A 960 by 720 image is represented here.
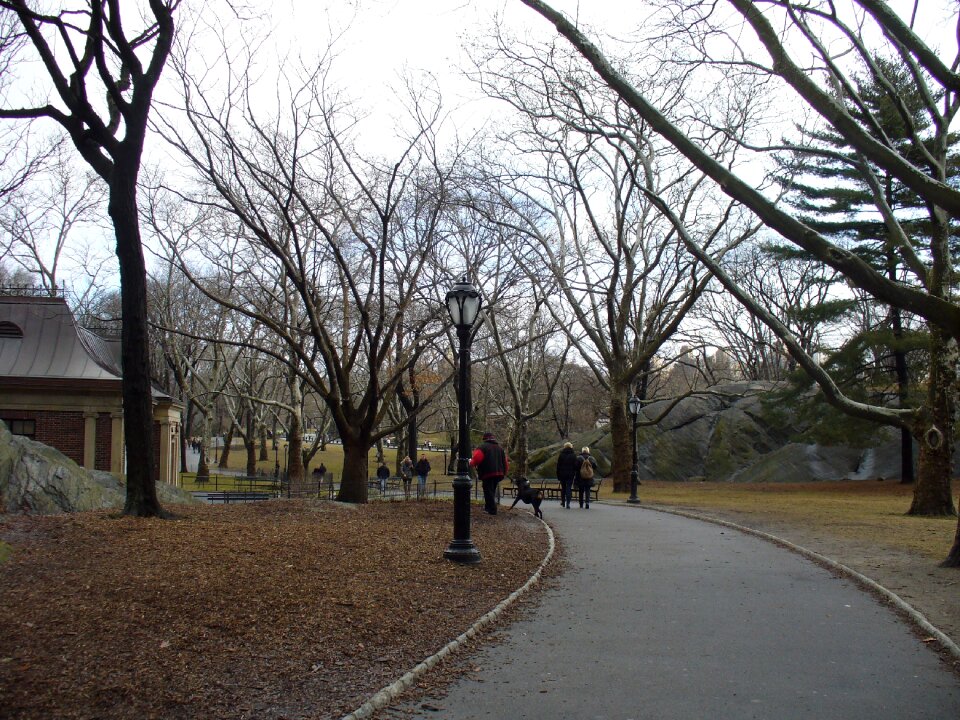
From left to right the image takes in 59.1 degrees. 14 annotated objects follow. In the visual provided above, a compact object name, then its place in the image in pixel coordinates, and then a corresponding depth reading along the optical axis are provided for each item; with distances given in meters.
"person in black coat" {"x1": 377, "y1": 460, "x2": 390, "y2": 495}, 40.91
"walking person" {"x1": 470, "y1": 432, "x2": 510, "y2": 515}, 17.23
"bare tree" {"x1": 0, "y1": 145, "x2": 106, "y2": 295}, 34.22
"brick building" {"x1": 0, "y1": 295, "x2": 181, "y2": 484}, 30.08
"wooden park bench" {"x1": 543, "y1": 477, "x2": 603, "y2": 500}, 28.45
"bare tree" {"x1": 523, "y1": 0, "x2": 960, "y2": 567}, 8.39
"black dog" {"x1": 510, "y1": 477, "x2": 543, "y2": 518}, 18.61
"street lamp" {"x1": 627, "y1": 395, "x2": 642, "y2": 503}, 25.70
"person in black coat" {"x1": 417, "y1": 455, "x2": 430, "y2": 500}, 38.14
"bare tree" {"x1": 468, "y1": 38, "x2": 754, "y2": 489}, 27.16
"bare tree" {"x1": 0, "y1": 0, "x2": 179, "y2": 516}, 12.66
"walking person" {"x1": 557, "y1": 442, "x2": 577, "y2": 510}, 22.95
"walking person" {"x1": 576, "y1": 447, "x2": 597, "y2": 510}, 22.70
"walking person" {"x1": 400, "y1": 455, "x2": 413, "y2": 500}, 36.24
